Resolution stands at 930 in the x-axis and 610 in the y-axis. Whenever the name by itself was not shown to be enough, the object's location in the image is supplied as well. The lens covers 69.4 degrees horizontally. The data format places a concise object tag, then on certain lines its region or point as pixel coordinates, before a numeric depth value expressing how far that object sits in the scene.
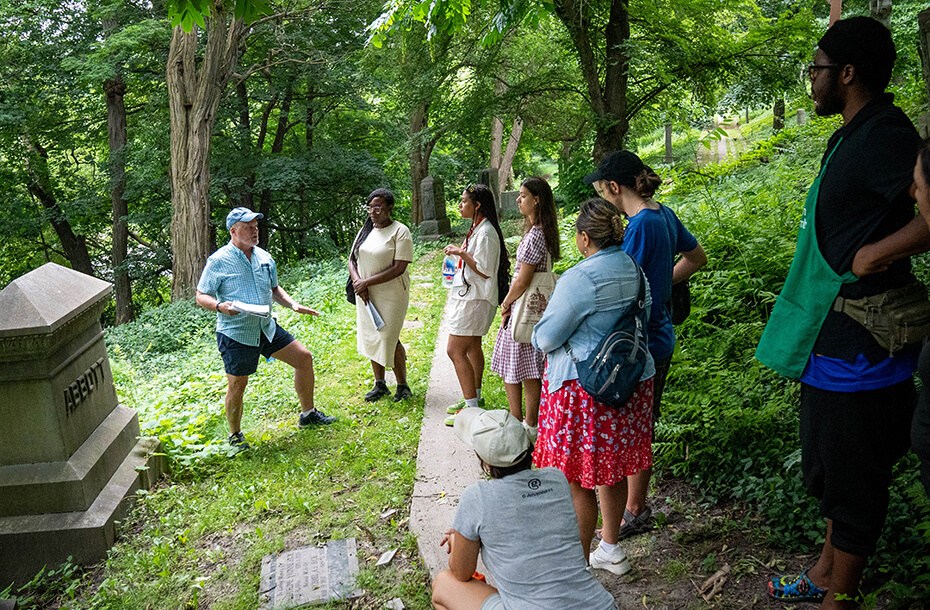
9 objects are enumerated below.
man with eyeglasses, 2.30
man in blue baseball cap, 5.00
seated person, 2.32
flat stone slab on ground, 3.38
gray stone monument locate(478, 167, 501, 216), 16.67
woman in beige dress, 5.60
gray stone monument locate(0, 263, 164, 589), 3.92
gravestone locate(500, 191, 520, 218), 21.75
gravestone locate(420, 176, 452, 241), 16.72
